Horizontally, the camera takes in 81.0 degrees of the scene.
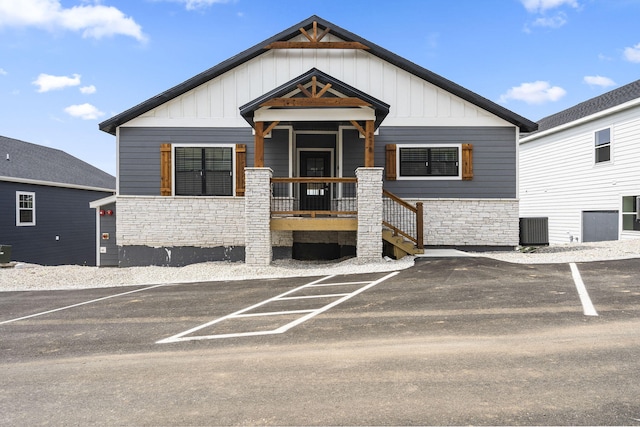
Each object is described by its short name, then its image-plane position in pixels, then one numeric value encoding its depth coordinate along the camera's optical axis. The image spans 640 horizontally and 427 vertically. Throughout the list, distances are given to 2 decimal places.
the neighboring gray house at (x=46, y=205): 17.33
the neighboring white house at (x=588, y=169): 15.34
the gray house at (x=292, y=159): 12.21
